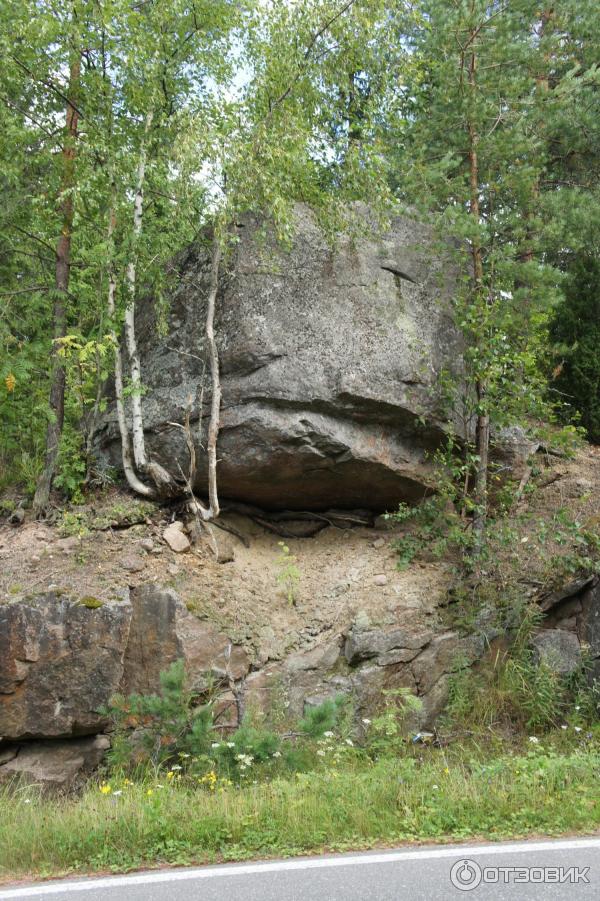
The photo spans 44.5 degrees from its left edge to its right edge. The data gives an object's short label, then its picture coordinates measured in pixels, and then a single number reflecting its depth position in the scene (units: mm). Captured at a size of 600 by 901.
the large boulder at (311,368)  9180
